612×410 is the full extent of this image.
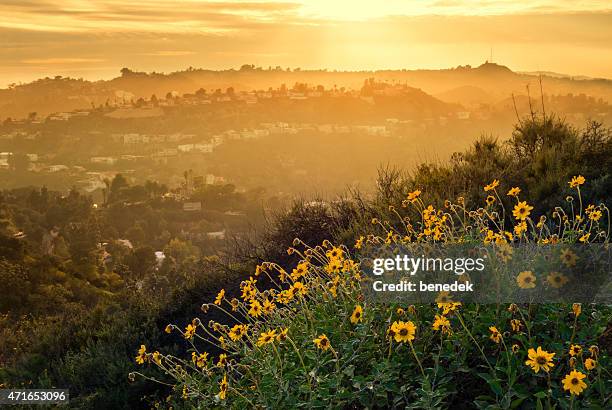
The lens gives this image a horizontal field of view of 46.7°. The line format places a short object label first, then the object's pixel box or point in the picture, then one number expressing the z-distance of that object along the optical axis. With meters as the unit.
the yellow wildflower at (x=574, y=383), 2.32
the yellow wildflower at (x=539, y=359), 2.43
